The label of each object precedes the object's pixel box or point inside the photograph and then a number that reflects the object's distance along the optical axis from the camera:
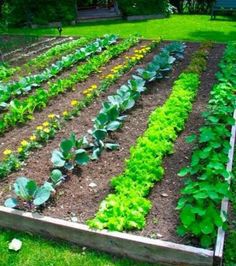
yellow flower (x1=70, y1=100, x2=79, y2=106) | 6.39
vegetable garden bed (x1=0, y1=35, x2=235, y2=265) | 3.64
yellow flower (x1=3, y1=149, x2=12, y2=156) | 4.87
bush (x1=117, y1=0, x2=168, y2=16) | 17.91
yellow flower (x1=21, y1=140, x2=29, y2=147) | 5.14
